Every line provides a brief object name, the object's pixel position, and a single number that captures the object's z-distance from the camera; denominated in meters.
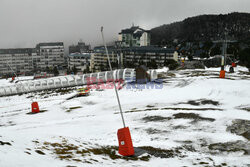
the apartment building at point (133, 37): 116.32
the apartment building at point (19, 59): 136.25
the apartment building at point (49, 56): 141.75
